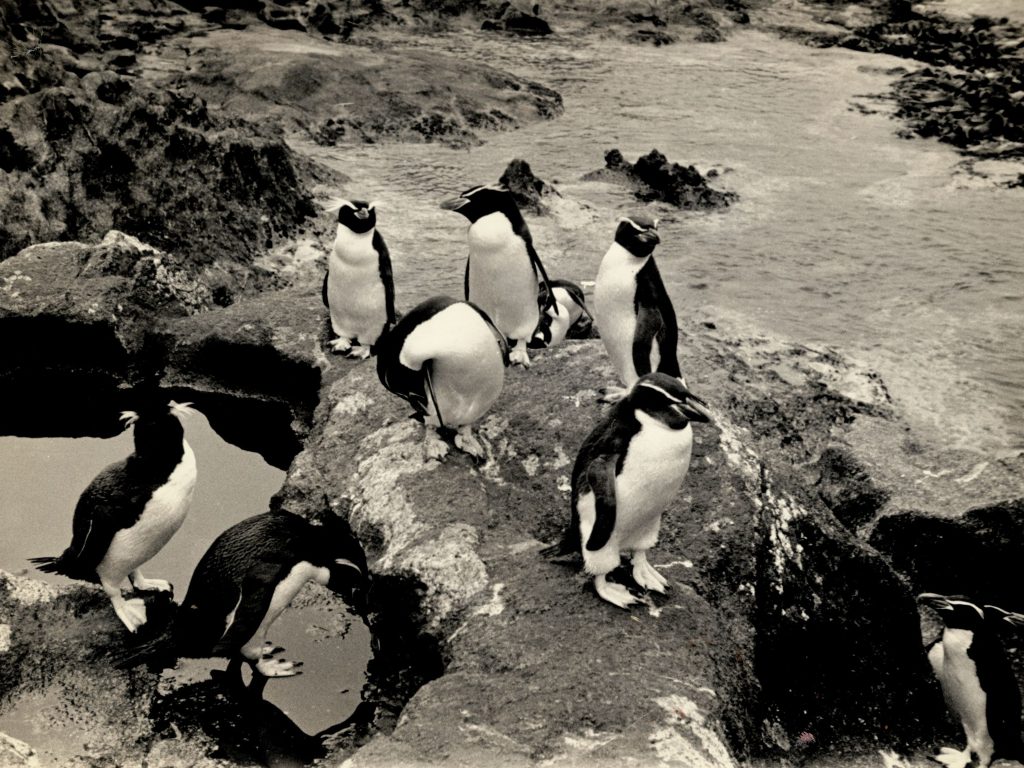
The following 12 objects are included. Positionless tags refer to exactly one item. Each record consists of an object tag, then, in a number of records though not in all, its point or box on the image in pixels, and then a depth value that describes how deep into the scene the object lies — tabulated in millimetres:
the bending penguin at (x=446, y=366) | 4156
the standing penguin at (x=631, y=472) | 3412
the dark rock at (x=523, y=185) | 8195
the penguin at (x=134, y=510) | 3924
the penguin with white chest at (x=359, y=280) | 5434
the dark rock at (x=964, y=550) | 4820
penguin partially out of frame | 4125
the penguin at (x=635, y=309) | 4695
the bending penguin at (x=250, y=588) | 3750
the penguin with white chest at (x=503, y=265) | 5152
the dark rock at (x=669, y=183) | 8805
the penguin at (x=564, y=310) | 6027
